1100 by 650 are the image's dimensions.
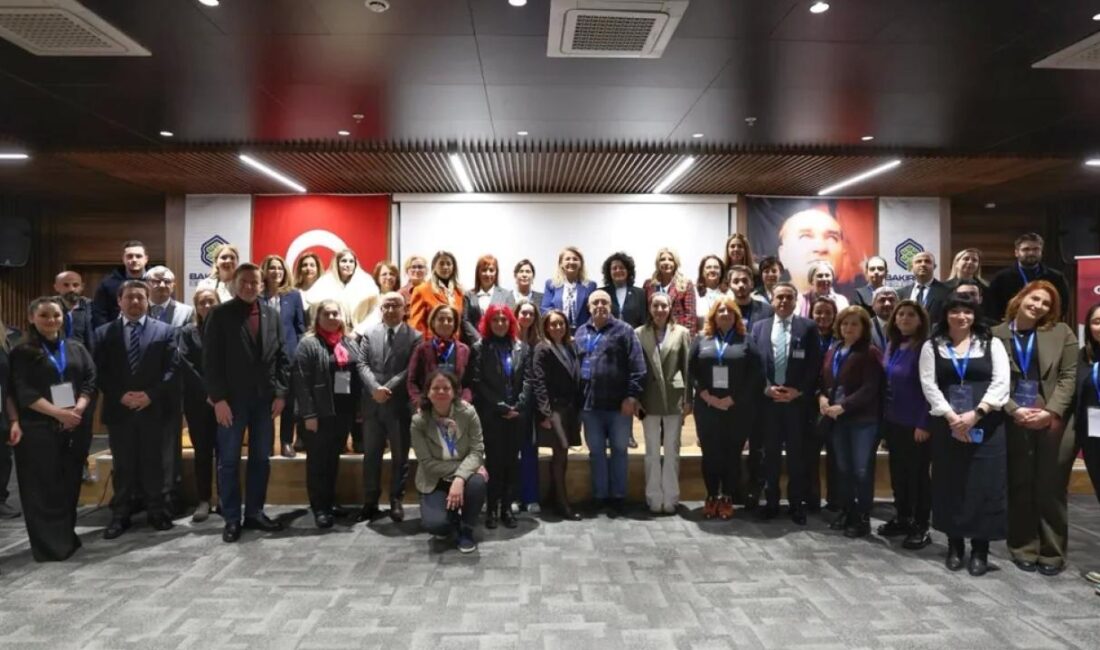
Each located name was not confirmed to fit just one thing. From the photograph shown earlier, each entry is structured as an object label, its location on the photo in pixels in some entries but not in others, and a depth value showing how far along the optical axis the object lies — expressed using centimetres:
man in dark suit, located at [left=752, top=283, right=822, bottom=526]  441
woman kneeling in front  398
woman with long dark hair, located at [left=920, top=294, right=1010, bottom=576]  352
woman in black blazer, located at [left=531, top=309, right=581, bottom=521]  450
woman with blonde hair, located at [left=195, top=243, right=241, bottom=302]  493
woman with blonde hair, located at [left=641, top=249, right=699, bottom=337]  520
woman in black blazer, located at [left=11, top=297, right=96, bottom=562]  373
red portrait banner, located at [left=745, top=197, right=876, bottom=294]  944
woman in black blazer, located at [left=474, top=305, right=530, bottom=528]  440
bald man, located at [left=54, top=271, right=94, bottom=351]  495
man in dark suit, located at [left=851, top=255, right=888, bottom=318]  534
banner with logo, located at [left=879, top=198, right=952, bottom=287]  948
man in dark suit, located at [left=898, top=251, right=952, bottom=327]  509
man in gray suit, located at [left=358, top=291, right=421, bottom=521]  443
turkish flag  934
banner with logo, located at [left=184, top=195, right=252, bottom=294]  931
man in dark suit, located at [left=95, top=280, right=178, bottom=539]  419
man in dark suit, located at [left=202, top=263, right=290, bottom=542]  409
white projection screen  939
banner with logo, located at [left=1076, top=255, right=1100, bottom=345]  714
